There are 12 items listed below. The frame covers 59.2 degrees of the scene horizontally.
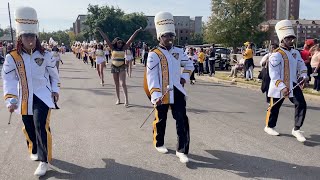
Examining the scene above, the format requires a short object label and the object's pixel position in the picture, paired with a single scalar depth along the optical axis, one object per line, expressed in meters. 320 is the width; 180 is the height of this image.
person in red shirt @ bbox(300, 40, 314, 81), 9.93
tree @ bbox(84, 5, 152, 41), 47.36
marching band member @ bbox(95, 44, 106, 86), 11.58
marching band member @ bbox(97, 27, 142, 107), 7.49
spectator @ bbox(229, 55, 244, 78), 13.75
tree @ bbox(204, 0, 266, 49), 27.90
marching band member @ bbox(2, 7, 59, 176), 3.59
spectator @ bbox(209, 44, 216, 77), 15.26
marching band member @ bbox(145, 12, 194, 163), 4.02
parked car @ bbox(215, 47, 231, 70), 19.16
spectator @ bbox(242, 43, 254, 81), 12.69
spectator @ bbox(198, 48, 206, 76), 15.82
